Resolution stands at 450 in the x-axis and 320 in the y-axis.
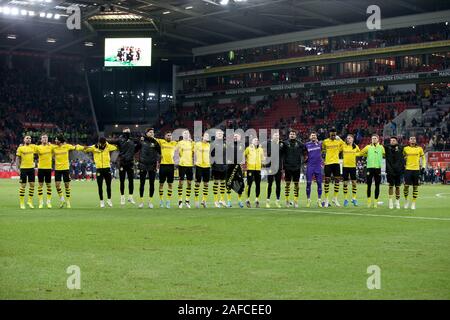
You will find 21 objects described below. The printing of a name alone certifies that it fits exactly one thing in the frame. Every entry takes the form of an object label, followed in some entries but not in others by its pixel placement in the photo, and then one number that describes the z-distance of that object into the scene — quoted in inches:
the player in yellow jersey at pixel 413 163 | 879.7
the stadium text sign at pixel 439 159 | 1893.5
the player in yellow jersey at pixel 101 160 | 880.9
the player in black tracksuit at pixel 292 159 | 911.7
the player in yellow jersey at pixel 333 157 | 928.3
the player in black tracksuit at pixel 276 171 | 911.7
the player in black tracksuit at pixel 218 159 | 906.1
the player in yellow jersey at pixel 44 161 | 871.7
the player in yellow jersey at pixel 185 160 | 894.4
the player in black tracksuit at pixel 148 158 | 890.7
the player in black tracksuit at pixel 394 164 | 877.8
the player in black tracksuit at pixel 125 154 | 908.0
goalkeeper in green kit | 900.0
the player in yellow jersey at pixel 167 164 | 890.1
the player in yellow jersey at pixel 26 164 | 873.5
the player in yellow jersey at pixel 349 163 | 932.0
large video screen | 2370.8
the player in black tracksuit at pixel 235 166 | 925.8
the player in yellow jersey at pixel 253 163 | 922.7
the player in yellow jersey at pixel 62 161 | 882.8
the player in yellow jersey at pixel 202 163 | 896.3
